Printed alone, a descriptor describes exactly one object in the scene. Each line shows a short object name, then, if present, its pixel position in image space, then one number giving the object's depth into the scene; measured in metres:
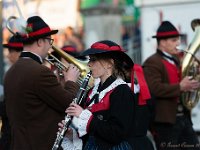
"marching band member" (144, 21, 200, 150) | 12.79
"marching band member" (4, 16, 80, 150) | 9.52
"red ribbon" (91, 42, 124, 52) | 8.62
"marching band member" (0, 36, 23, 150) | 10.70
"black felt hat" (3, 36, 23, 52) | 12.65
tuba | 12.93
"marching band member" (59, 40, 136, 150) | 8.24
